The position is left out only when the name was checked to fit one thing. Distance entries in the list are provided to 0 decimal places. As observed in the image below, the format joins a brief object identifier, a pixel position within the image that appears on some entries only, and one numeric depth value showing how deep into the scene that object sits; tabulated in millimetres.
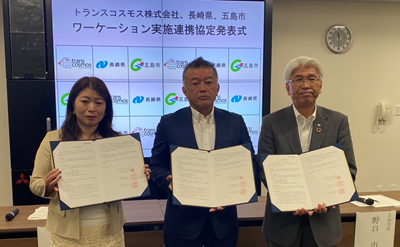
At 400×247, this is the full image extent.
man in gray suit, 1537
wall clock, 3785
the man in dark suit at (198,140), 1554
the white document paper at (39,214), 1983
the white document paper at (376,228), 2070
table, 1887
